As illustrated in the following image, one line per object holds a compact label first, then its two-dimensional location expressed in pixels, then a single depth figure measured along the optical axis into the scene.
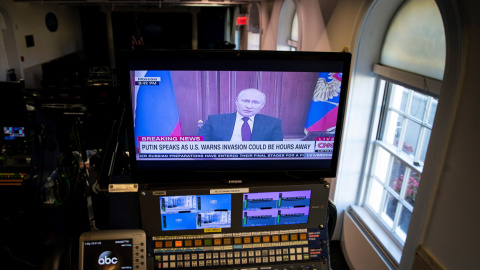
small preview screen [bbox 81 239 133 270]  1.35
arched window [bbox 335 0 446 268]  2.37
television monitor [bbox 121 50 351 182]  1.28
